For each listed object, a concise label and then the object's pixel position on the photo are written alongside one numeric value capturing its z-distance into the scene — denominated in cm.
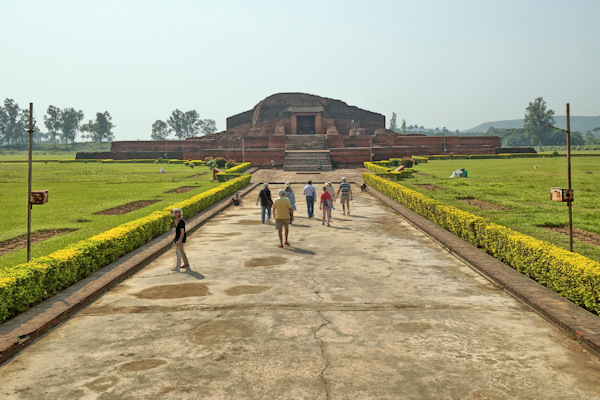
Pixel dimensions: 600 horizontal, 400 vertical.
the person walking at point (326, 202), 1272
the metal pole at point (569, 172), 748
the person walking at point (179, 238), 831
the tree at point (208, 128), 16585
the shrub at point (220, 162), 4112
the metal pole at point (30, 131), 742
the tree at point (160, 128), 15700
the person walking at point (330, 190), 1288
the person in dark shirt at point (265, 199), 1298
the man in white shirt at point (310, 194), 1388
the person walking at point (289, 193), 1330
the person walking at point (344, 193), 1482
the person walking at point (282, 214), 1019
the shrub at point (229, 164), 3825
